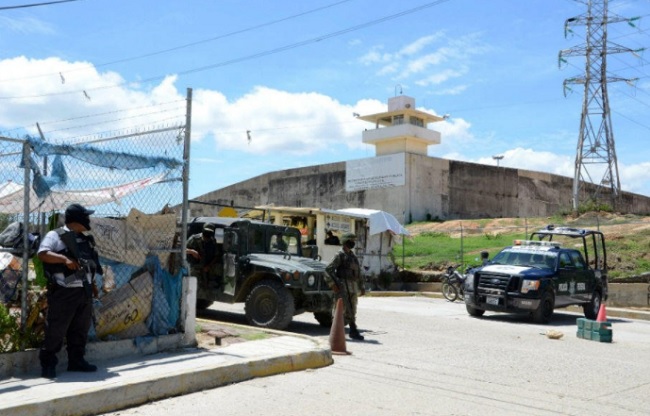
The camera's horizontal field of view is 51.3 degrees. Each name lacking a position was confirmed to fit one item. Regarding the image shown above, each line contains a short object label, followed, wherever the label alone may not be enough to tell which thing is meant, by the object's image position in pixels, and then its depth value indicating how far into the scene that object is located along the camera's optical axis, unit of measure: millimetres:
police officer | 6461
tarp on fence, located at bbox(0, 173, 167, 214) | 7434
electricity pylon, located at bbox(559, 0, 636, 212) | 37688
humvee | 11234
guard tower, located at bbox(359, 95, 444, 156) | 44562
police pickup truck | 14977
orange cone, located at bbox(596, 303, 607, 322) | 12742
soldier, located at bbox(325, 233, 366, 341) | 10609
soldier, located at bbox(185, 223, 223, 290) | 12234
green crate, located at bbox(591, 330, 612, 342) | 12133
